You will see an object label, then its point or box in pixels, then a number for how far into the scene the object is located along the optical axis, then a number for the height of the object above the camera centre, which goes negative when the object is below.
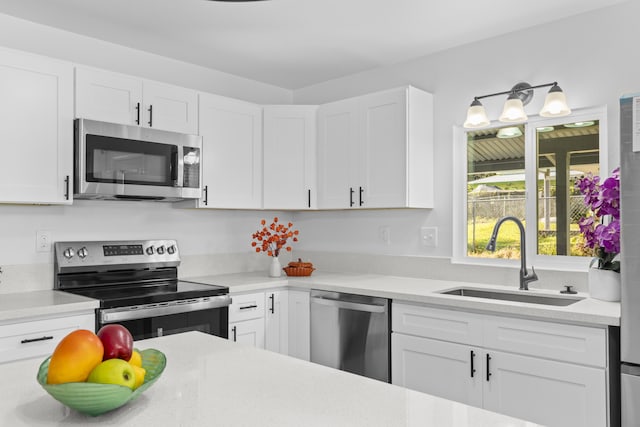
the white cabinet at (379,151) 3.22 +0.47
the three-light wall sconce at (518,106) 2.65 +0.64
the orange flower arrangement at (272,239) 3.56 -0.14
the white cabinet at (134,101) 2.78 +0.71
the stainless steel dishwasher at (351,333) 2.85 -0.69
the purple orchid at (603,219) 2.35 +0.01
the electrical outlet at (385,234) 3.65 -0.10
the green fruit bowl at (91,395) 0.92 -0.33
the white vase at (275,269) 3.55 -0.35
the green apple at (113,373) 0.94 -0.30
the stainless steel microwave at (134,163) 2.72 +0.34
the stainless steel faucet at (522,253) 2.78 -0.18
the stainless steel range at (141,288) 2.60 -0.41
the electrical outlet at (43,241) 2.88 -0.12
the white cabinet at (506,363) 2.11 -0.68
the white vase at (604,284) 2.38 -0.31
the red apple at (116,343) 1.02 -0.26
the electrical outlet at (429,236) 3.39 -0.11
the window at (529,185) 2.83 +0.23
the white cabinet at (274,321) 3.13 -0.66
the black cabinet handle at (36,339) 2.25 -0.55
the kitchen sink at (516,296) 2.63 -0.43
